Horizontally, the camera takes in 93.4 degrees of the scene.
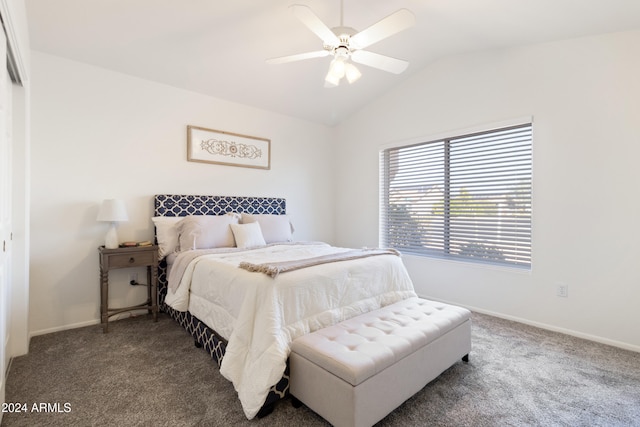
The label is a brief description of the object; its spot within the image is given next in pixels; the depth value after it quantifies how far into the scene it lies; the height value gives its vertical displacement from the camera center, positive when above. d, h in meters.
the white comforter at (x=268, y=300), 1.68 -0.61
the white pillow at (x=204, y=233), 3.04 -0.22
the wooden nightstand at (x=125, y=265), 2.77 -0.51
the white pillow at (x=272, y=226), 3.62 -0.17
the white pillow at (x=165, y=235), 3.14 -0.25
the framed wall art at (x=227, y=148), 3.62 +0.82
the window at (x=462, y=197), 3.18 +0.20
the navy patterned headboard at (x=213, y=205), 3.33 +0.08
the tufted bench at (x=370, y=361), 1.46 -0.81
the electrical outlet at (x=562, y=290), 2.84 -0.71
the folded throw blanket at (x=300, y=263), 1.88 -0.35
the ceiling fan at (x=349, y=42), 1.89 +1.21
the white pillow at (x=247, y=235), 3.23 -0.26
